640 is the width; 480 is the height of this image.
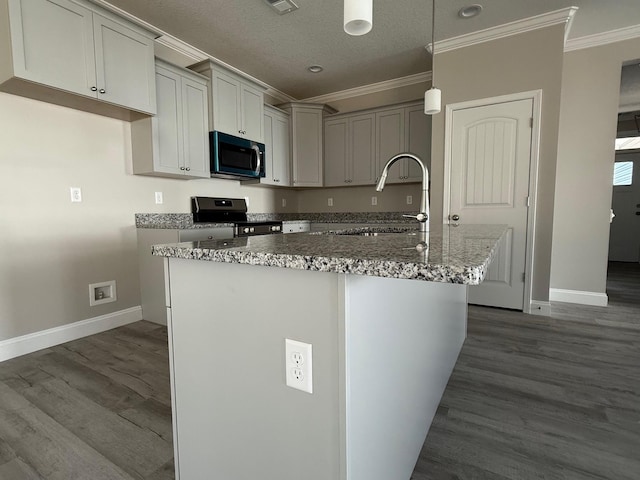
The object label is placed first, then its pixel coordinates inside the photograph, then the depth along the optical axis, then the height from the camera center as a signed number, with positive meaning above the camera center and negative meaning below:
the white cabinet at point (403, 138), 3.88 +0.91
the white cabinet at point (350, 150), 4.24 +0.84
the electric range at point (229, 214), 3.44 +0.00
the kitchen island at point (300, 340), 0.71 -0.35
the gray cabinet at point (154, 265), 2.73 -0.44
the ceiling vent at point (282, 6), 2.56 +1.64
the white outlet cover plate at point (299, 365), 0.76 -0.35
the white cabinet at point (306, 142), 4.46 +0.97
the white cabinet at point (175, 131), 2.79 +0.74
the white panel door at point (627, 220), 5.99 -0.15
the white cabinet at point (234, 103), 3.24 +1.17
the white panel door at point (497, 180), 3.05 +0.31
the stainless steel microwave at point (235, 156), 3.30 +0.62
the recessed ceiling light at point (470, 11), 2.69 +1.67
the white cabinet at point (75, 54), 1.96 +1.08
